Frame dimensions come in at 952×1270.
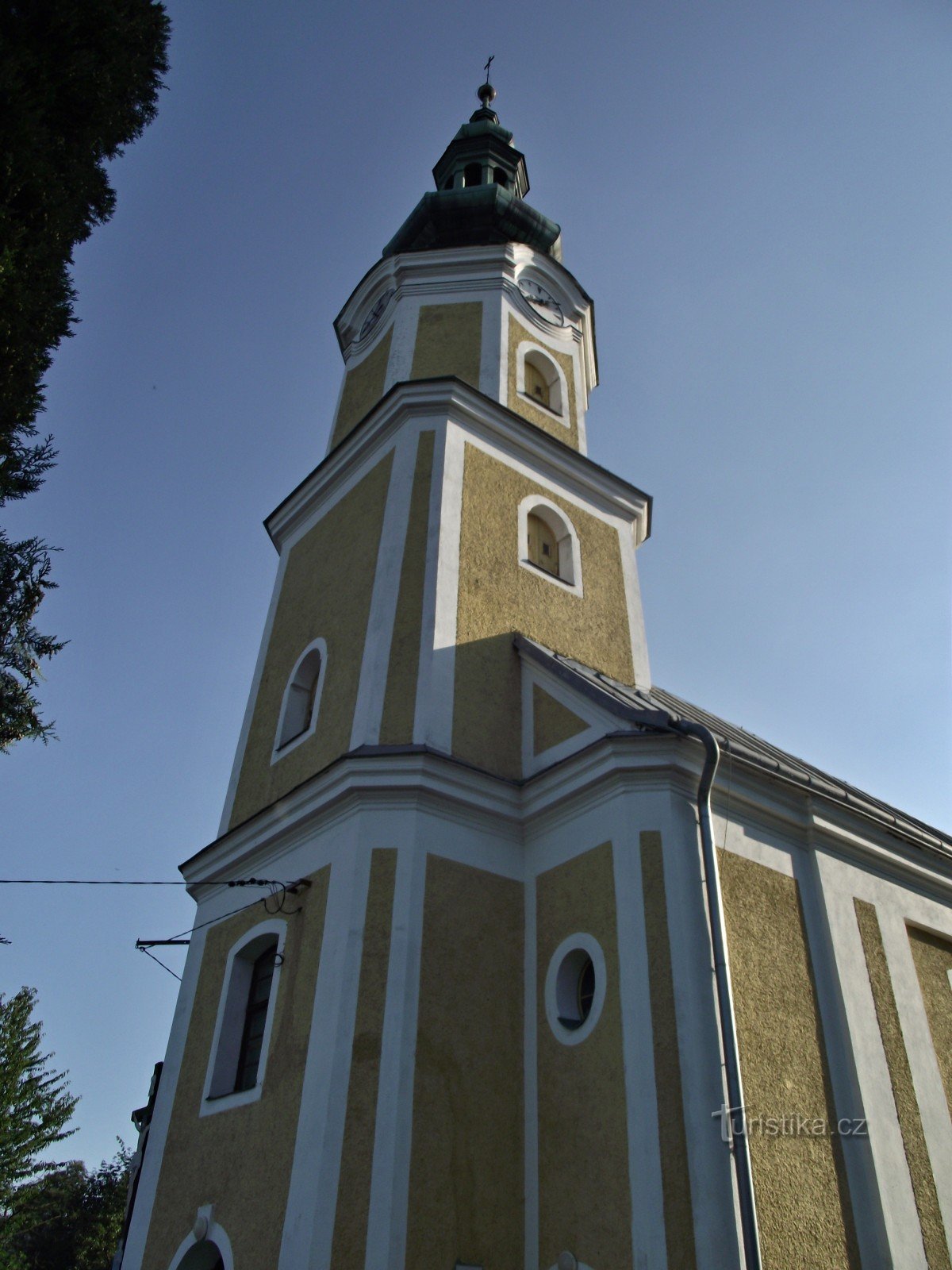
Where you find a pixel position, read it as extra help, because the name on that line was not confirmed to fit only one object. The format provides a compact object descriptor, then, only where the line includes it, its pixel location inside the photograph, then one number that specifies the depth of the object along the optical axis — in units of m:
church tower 6.97
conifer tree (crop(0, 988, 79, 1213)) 24.31
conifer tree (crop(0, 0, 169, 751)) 5.87
